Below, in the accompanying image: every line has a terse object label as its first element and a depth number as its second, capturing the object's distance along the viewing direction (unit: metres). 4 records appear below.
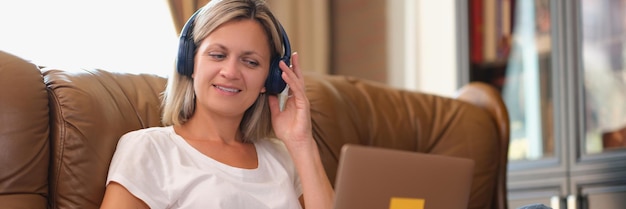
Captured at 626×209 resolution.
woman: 2.17
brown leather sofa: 2.12
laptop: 1.96
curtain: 3.55
